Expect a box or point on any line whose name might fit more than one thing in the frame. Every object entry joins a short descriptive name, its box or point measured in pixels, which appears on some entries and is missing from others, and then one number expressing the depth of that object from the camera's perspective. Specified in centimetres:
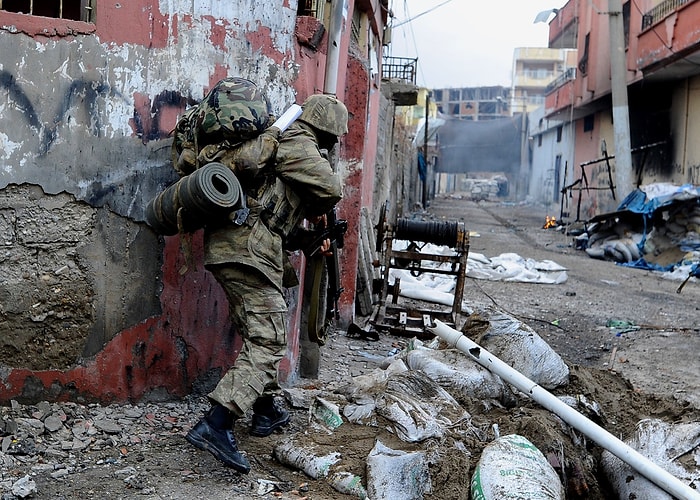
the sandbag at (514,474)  270
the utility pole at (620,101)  1619
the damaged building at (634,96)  1617
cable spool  660
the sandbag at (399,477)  285
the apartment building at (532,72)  6481
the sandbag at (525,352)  397
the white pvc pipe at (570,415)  285
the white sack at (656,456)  299
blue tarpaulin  1266
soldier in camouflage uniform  307
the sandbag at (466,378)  377
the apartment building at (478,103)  6312
